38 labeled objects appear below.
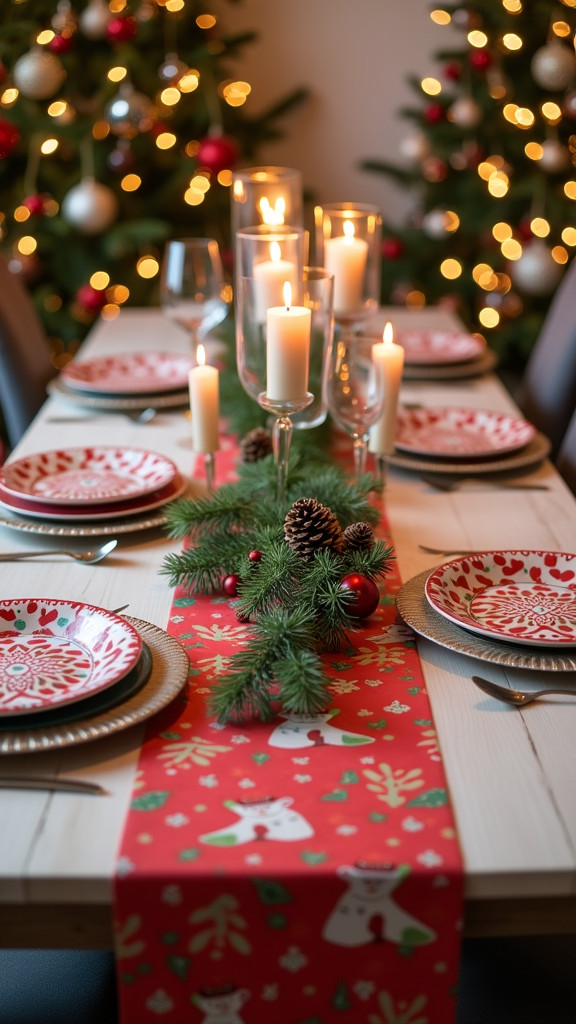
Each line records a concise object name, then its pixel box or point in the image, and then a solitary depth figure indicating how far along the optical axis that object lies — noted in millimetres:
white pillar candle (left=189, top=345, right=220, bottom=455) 1361
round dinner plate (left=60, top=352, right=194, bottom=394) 1830
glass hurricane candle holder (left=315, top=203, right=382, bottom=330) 1661
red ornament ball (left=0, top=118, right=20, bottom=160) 2729
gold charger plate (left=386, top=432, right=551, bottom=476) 1517
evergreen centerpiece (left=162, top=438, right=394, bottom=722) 917
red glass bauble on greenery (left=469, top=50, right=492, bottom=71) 3240
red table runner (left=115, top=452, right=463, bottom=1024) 718
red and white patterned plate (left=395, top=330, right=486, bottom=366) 2043
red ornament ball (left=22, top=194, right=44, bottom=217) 3000
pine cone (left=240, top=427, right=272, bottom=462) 1491
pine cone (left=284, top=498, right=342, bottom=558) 1087
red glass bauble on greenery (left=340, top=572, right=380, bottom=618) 1049
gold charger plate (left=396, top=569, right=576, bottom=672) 971
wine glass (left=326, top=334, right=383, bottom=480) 1318
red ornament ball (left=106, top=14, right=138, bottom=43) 2949
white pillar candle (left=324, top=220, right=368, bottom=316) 1667
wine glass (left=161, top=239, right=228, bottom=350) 1804
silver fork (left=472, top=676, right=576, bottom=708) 941
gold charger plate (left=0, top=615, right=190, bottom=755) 838
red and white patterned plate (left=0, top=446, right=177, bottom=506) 1338
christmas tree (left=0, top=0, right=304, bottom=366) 3072
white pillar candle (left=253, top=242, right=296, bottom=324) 1310
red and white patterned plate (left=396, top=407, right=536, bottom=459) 1563
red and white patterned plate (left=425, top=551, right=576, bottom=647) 1027
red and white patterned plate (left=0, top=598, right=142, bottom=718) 896
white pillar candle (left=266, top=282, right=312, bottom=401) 1146
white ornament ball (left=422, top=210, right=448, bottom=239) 3404
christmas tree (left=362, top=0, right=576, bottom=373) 3312
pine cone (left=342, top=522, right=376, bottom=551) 1134
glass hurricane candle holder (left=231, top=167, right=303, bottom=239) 1919
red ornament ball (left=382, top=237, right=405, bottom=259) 3504
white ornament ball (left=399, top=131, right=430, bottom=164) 3447
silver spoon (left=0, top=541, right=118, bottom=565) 1225
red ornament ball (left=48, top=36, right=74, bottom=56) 2930
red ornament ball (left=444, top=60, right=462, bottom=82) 3420
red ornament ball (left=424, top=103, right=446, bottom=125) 3467
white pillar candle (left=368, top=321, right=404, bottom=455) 1345
